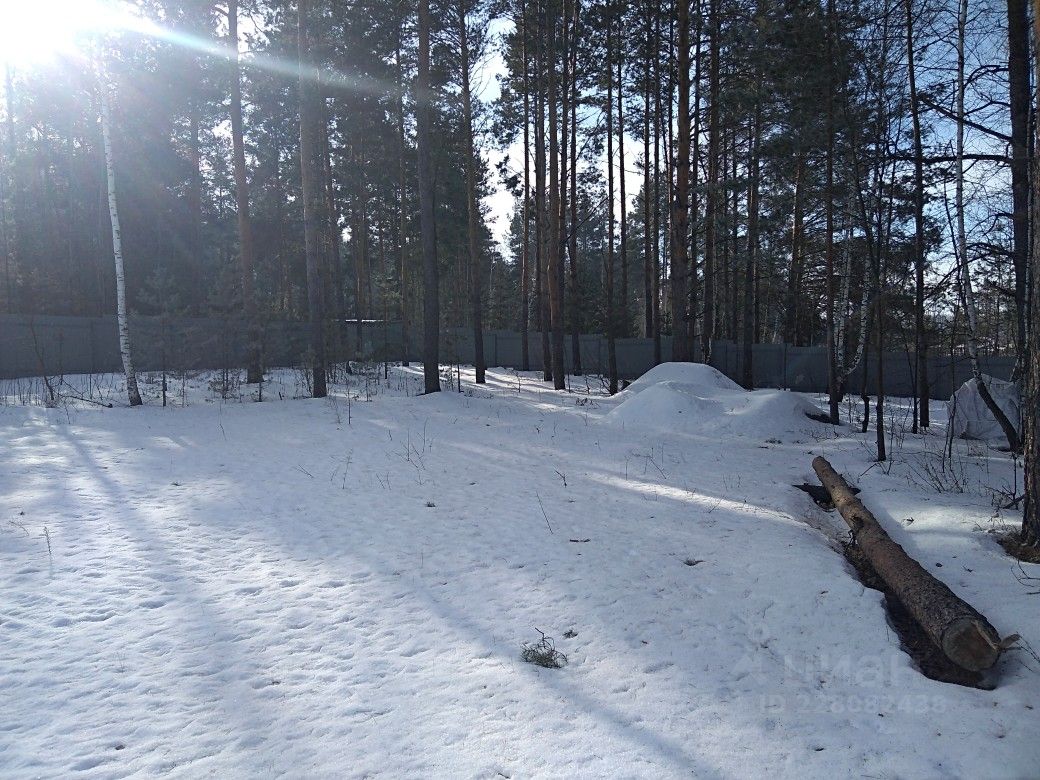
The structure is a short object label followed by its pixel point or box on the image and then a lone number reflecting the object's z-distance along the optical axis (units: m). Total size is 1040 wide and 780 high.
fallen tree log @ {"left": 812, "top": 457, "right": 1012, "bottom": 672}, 3.05
